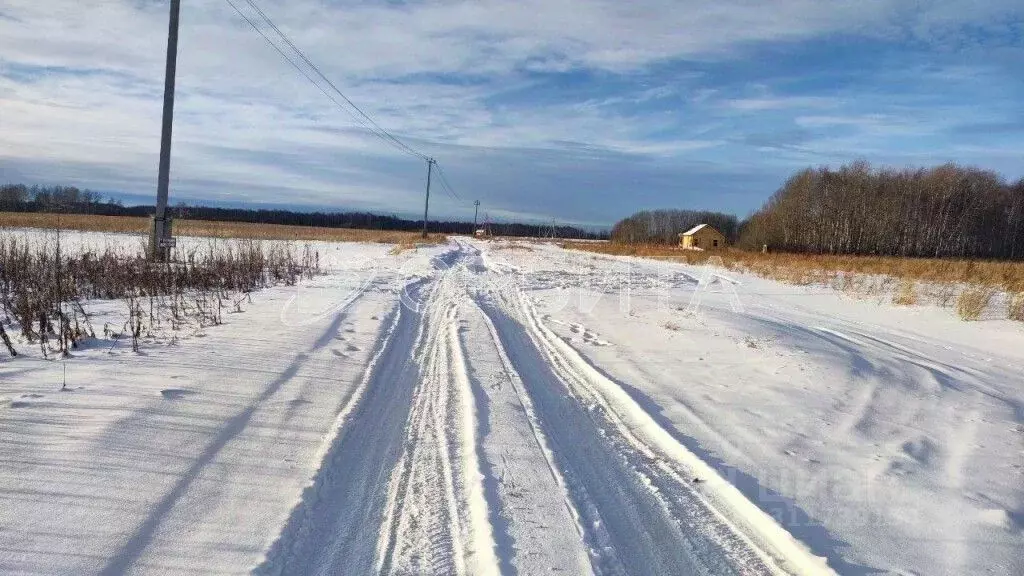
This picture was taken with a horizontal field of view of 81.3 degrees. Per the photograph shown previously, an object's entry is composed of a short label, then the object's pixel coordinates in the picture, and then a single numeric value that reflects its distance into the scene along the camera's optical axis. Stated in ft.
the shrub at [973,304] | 43.88
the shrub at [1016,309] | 42.77
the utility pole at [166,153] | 46.75
